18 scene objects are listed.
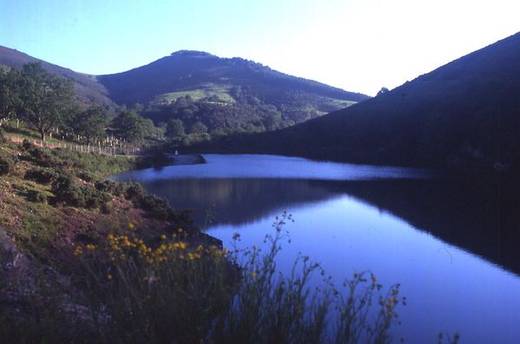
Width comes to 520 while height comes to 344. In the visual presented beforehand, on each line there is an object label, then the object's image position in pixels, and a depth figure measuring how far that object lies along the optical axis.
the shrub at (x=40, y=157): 29.72
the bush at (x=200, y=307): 6.47
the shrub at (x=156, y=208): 26.42
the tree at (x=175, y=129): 151.12
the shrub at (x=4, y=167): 22.59
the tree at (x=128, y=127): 105.62
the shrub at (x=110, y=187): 27.23
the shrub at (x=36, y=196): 19.91
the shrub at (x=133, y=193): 28.02
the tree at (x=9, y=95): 66.50
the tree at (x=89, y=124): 80.44
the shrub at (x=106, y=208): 22.83
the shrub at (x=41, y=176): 23.80
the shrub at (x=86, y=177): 29.07
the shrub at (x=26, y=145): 33.95
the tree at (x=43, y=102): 69.50
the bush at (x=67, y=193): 21.55
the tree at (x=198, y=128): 158.38
